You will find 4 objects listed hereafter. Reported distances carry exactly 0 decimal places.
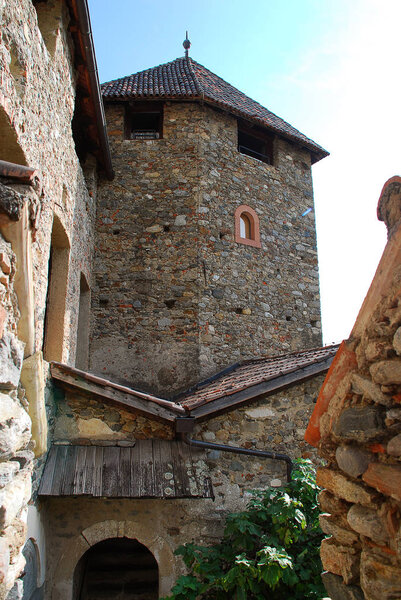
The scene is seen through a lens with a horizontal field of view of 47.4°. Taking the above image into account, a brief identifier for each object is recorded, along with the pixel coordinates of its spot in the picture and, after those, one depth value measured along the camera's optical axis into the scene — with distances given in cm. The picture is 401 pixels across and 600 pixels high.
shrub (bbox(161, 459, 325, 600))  435
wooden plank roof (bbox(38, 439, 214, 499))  495
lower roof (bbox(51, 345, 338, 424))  533
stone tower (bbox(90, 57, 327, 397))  835
